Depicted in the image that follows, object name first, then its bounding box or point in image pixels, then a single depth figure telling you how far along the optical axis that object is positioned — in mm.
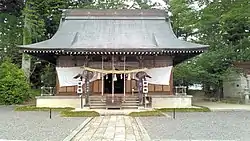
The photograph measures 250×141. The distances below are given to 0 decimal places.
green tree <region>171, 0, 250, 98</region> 21547
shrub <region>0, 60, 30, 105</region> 20127
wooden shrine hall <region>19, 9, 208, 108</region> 16859
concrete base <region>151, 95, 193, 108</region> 17406
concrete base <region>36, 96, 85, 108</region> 17453
